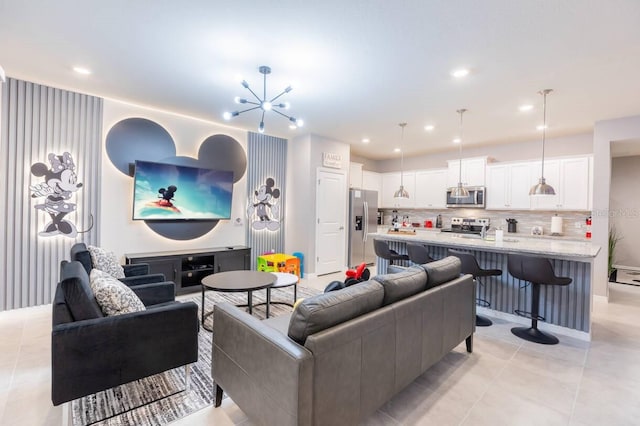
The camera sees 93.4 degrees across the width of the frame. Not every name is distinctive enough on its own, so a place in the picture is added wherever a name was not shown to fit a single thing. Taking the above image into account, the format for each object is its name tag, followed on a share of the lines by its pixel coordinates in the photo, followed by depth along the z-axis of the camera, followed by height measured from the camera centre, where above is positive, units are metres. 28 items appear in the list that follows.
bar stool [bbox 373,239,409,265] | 4.21 -0.56
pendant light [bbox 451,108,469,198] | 4.22 +0.36
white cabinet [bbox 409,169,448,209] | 6.76 +0.60
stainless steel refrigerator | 6.50 -0.25
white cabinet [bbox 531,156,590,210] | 5.02 +0.60
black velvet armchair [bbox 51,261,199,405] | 1.71 -0.84
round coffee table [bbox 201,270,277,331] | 3.07 -0.78
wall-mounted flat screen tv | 4.32 +0.25
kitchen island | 3.14 -0.76
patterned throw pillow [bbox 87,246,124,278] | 2.91 -0.56
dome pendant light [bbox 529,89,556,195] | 3.58 +0.36
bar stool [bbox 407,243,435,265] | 3.73 -0.50
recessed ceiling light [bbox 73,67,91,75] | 3.16 +1.44
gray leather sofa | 1.44 -0.78
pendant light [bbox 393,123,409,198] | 4.85 +0.34
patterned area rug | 1.89 -1.32
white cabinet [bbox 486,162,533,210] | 5.61 +0.59
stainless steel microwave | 6.07 +0.34
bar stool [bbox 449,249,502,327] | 3.32 -0.58
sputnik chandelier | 3.03 +1.27
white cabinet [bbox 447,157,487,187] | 6.16 +0.93
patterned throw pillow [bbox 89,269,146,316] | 1.99 -0.61
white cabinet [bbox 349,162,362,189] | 6.95 +0.88
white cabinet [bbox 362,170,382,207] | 7.37 +0.80
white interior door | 5.89 -0.16
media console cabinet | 4.26 -0.83
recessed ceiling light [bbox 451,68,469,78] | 3.03 +1.46
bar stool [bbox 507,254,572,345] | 2.98 -0.62
